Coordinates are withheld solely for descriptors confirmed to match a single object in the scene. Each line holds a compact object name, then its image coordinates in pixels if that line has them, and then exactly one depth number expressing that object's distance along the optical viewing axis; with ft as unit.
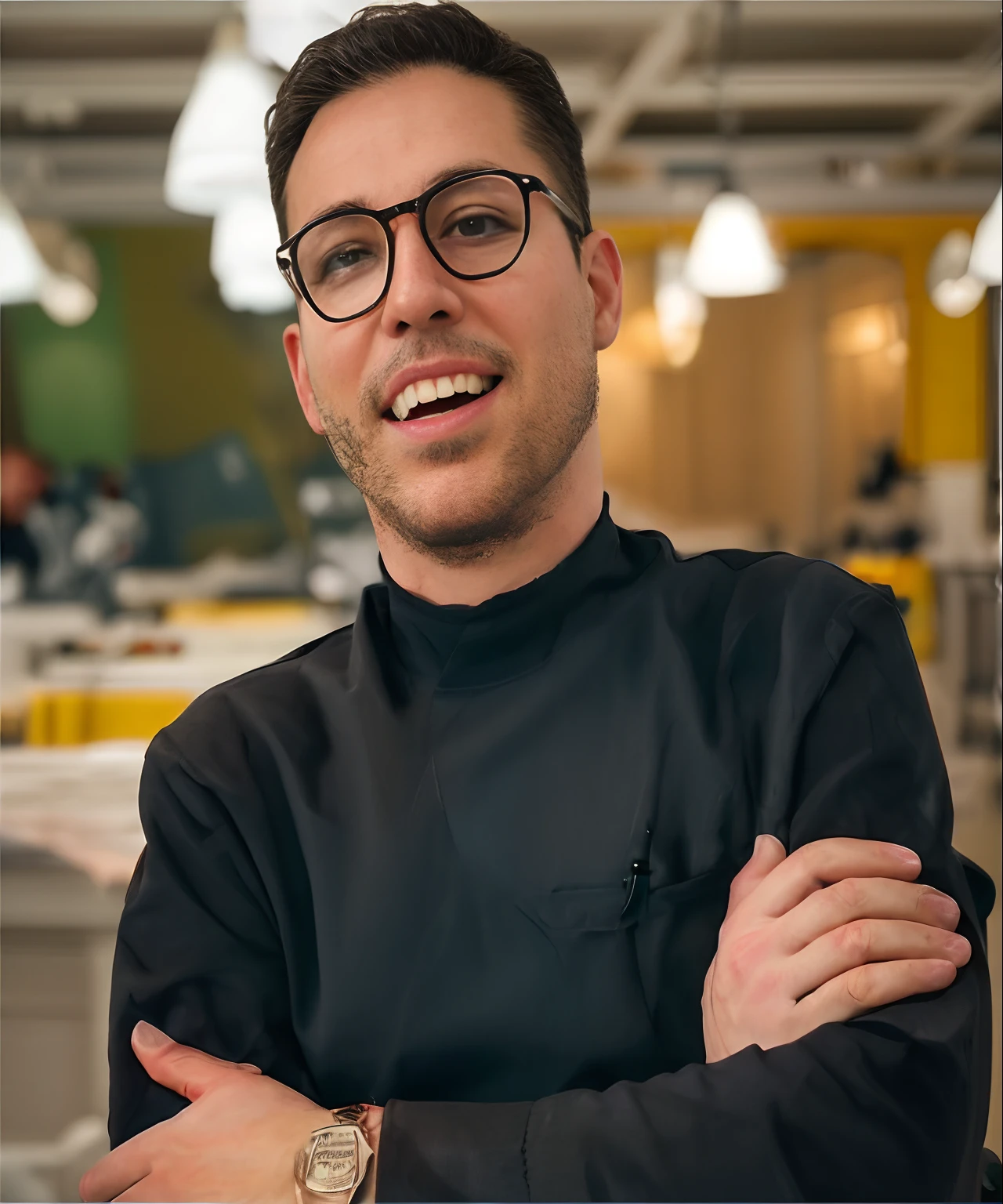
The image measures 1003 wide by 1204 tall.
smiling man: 2.41
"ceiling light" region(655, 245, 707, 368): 18.25
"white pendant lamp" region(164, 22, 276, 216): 6.15
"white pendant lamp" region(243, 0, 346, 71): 4.35
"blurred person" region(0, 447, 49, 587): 14.30
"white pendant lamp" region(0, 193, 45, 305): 9.43
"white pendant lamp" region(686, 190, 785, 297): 10.38
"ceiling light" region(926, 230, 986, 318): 17.98
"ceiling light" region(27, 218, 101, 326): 16.63
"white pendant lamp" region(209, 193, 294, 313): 6.82
